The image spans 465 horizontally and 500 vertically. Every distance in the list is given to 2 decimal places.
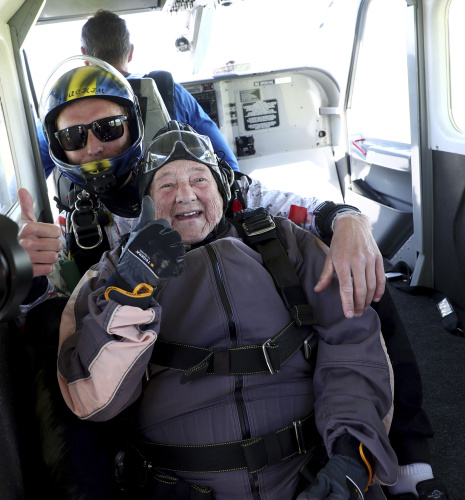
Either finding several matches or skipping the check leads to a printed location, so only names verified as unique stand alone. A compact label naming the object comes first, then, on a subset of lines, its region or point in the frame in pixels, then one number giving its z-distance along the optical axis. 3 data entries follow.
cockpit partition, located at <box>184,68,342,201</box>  4.61
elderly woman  1.11
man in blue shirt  2.65
